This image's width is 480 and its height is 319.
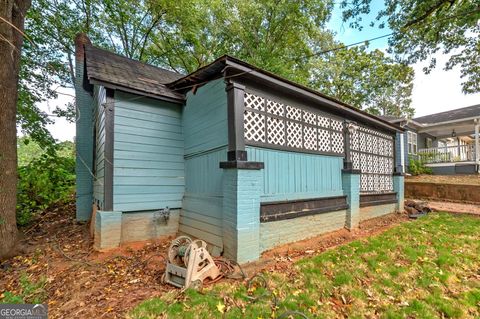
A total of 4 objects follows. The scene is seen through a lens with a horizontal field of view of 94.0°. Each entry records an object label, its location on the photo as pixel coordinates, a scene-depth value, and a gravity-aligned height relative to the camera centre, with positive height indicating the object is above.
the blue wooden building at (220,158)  4.20 +0.24
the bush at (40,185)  6.55 -0.50
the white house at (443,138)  13.77 +2.08
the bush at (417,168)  14.62 +0.02
